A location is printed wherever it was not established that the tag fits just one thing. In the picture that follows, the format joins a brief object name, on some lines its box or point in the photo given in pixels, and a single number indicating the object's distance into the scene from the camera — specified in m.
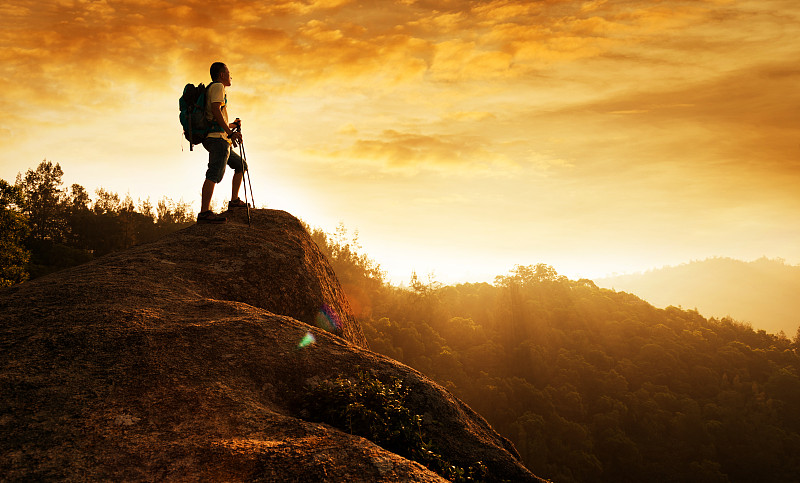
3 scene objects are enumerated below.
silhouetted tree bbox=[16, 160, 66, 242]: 38.59
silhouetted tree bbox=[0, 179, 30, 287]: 24.98
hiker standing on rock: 8.82
